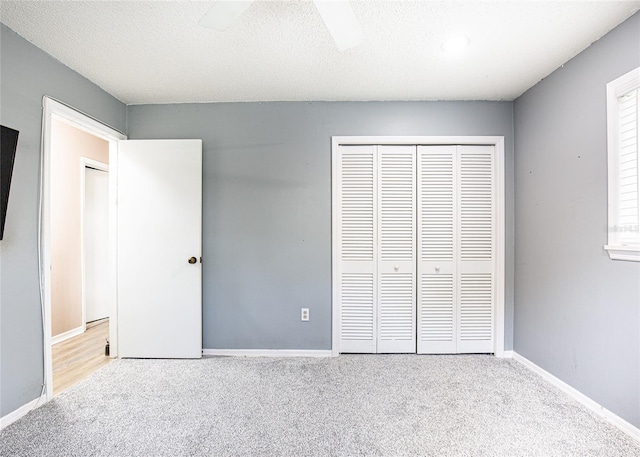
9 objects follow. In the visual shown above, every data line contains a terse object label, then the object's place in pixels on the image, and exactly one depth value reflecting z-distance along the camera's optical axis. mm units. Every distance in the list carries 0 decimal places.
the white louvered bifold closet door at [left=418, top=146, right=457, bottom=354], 2703
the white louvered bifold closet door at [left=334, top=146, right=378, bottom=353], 2719
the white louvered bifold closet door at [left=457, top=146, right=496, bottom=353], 2701
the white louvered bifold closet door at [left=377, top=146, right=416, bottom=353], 2711
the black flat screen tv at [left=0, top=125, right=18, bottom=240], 1642
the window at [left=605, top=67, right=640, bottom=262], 1652
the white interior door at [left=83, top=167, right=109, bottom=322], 3604
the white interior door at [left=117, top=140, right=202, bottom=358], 2639
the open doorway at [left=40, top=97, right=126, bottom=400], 1999
